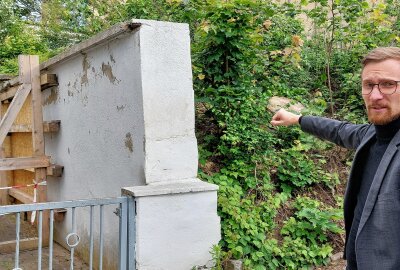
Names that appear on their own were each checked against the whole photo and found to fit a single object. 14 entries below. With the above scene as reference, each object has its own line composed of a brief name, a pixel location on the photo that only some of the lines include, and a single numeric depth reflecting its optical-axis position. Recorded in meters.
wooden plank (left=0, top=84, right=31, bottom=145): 4.89
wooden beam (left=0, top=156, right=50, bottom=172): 4.88
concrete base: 3.10
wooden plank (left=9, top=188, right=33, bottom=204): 5.58
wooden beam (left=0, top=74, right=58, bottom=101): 5.21
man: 1.75
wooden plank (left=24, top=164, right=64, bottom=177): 5.18
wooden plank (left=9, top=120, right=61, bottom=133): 5.20
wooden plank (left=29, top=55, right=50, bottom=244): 5.21
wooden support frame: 5.13
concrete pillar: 3.14
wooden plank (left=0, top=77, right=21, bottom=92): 5.60
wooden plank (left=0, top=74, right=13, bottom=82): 6.61
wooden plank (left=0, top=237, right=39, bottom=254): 5.04
